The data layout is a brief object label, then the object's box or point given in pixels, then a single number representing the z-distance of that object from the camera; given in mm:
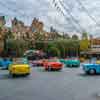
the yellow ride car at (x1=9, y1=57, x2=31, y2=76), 9408
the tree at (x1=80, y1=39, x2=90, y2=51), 34698
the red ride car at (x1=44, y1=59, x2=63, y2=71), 12182
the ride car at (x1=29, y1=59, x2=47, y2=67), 17619
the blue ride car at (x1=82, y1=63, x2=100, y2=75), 9771
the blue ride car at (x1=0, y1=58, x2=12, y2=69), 14790
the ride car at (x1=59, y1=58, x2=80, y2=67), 15669
